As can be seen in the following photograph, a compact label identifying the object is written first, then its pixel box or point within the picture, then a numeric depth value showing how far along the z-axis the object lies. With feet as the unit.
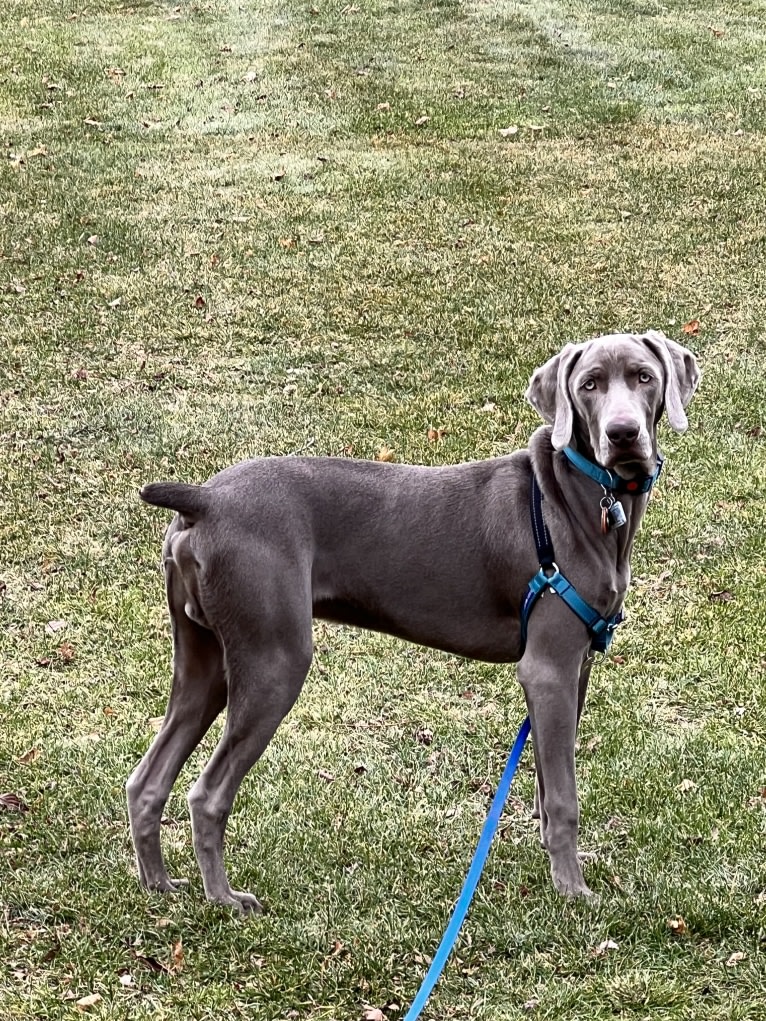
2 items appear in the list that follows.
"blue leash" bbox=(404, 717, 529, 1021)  11.55
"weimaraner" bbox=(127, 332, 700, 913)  13.44
